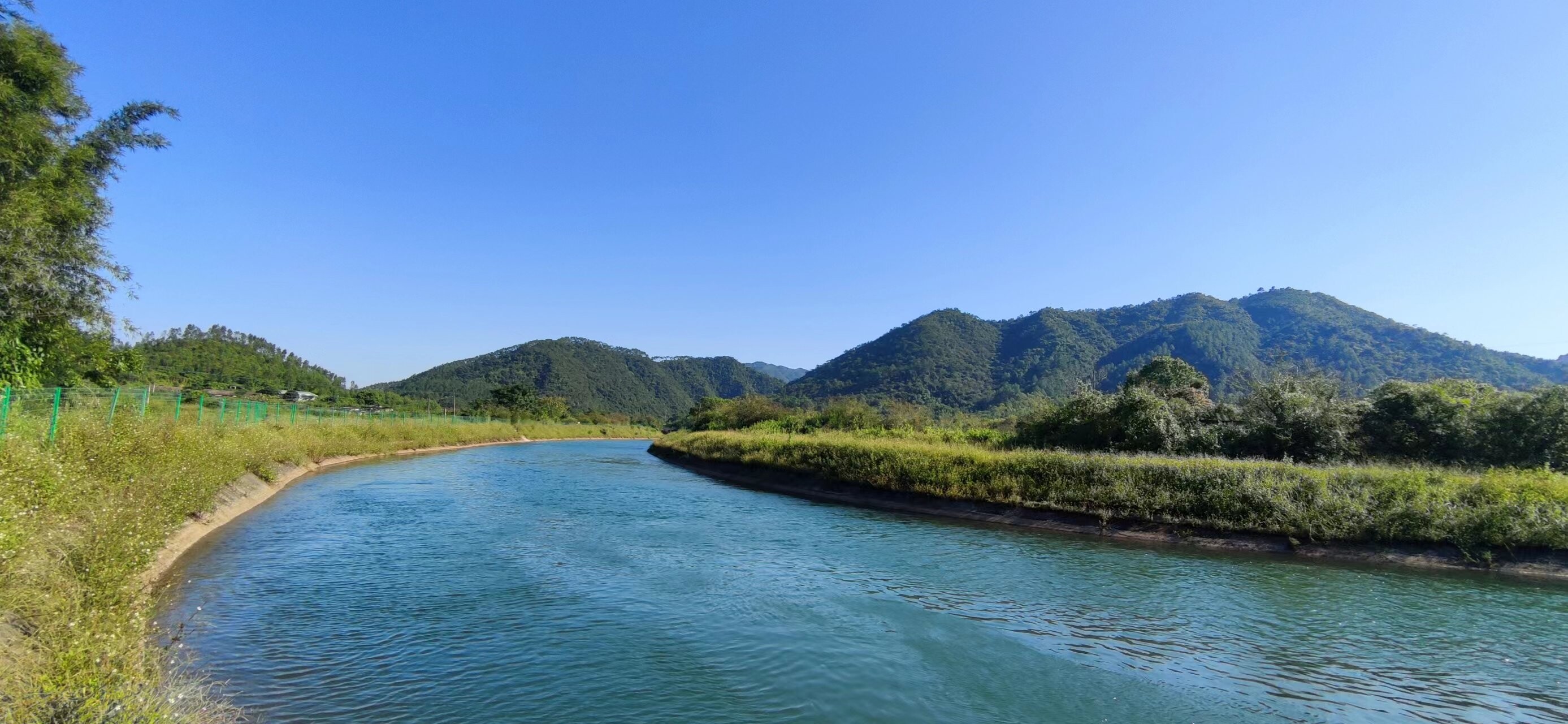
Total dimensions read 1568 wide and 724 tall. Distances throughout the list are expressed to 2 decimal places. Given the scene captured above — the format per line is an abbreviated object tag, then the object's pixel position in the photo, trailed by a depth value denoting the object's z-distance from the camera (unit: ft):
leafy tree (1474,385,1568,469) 62.49
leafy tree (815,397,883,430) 154.61
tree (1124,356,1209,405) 96.32
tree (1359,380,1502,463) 67.82
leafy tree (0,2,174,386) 43.52
